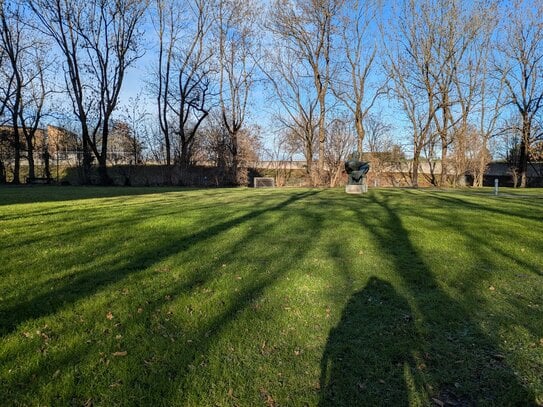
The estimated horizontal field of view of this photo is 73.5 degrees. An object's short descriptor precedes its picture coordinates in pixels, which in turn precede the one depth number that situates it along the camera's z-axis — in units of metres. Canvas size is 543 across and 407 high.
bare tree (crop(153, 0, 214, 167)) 27.67
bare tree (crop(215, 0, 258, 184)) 27.39
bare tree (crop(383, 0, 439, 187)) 24.61
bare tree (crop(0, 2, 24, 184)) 25.86
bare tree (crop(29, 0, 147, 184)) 25.48
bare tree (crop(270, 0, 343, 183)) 22.34
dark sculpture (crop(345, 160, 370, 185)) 13.98
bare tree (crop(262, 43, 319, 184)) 26.38
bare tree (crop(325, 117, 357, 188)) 28.84
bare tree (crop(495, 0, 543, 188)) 27.14
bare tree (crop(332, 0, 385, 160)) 24.13
